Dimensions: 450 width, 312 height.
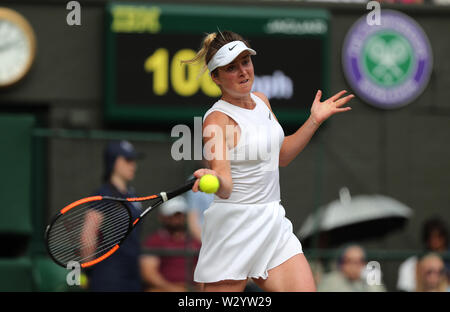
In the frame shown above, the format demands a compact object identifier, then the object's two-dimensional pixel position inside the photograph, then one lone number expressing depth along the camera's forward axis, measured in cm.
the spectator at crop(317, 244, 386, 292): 1809
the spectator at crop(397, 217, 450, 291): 1967
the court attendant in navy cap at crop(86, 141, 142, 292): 1560
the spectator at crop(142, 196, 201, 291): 1844
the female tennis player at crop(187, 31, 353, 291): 1012
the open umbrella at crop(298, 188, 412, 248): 2044
